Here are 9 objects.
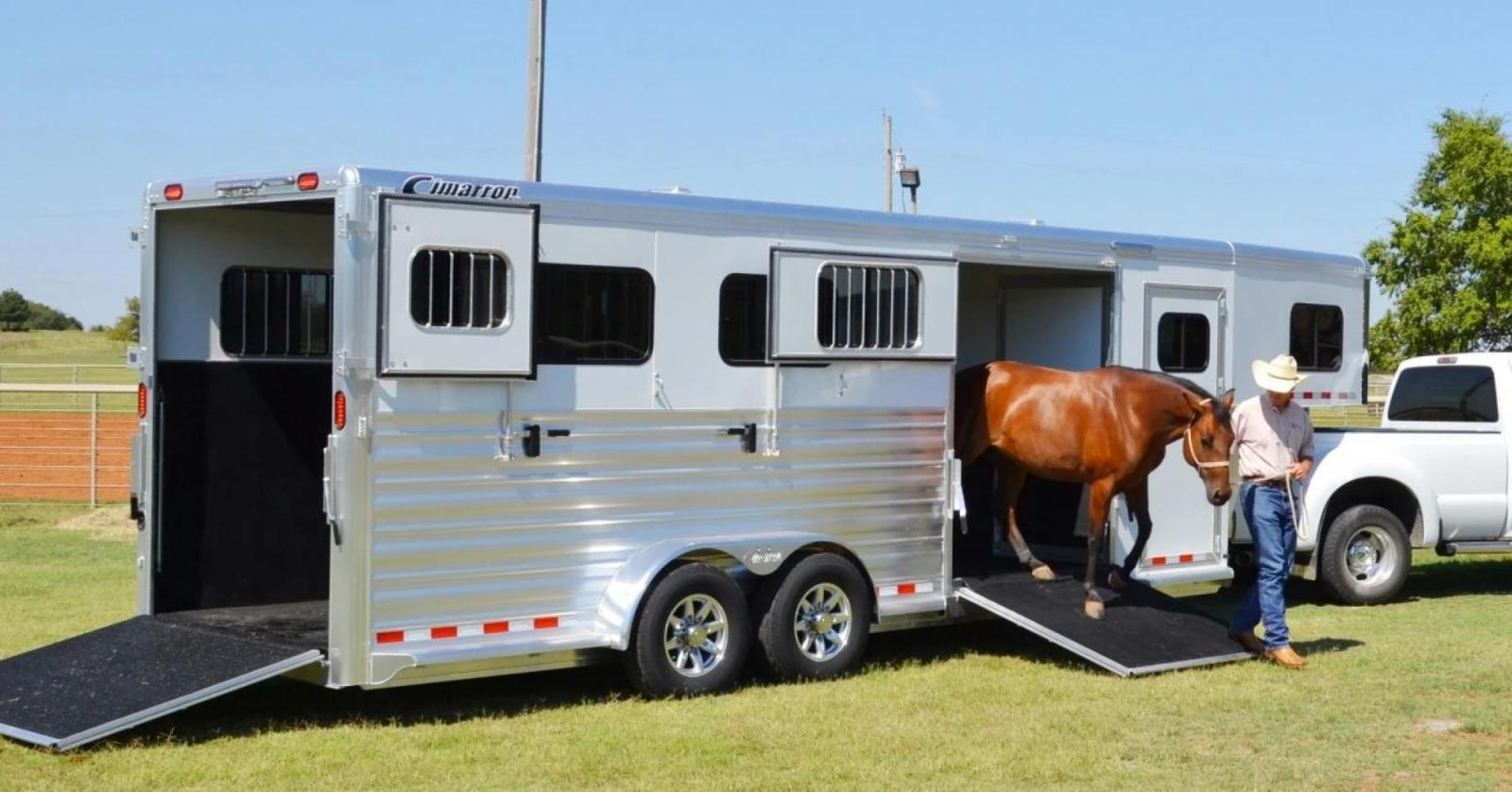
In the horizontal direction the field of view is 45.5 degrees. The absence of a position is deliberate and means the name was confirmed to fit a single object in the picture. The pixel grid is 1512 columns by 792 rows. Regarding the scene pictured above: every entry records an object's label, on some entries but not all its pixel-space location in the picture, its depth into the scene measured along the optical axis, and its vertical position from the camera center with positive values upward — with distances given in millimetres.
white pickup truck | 13523 -798
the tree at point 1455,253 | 26953 +2038
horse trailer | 8125 -382
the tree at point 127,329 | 54425 +1161
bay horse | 10820 -285
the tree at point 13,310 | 81625 +2371
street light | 18234 +2029
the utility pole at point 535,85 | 17469 +2777
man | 10391 -550
